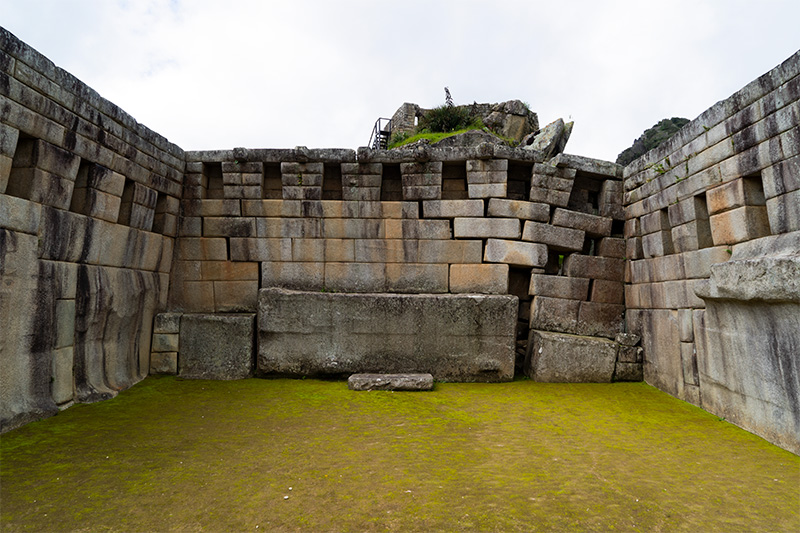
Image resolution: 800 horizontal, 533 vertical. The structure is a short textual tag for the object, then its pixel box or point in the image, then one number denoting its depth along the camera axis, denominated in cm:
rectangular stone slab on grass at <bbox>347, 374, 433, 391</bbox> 673
